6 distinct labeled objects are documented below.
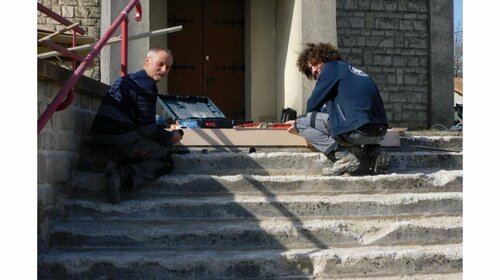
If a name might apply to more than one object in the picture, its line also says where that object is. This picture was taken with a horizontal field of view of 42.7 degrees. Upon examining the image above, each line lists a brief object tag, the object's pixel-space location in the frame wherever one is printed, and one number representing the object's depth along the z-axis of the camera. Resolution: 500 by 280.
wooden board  5.59
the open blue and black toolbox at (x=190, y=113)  6.25
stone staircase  4.02
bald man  4.76
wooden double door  9.45
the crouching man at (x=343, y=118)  5.17
